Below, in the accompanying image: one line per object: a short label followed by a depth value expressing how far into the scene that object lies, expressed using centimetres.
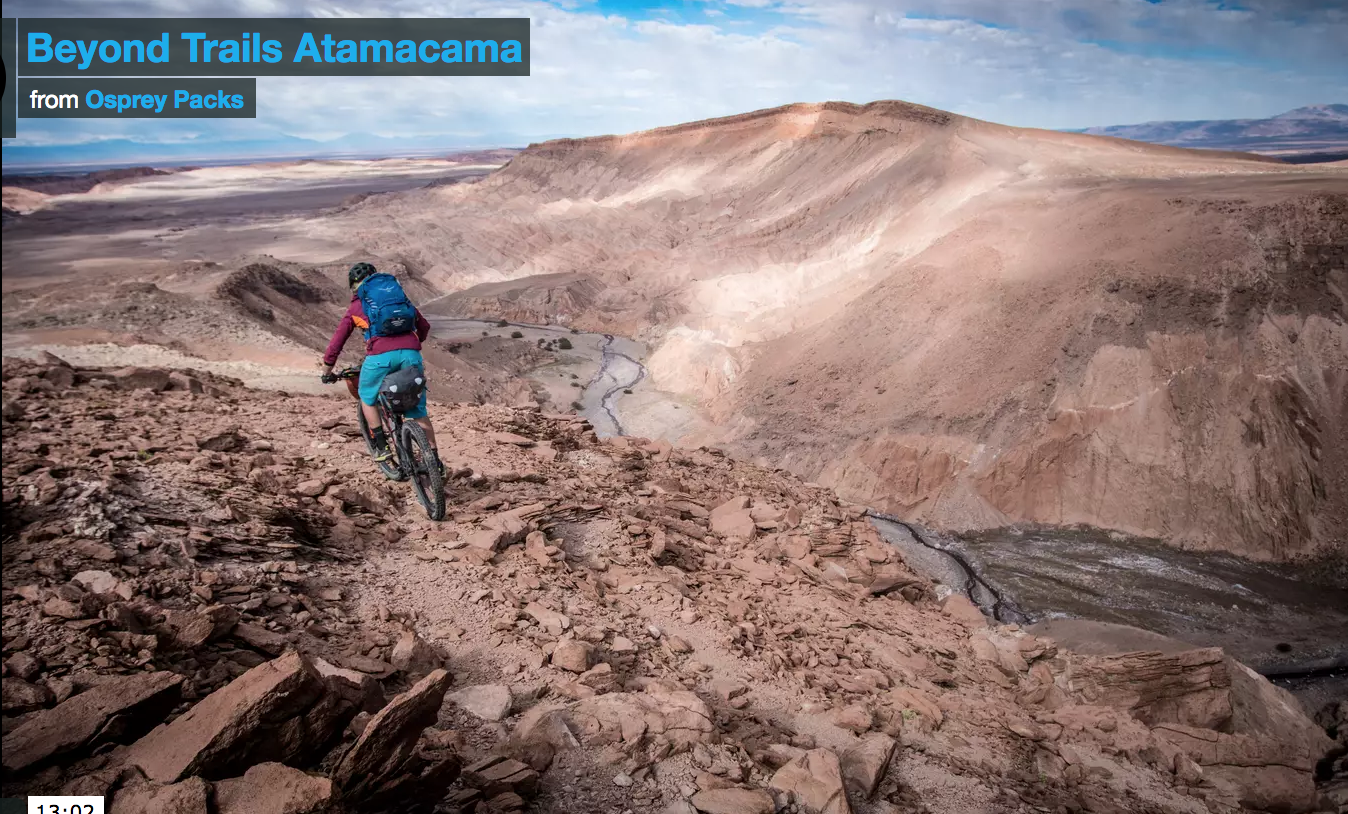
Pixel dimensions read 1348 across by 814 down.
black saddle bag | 531
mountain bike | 551
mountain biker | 527
